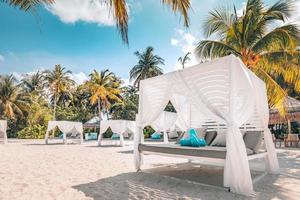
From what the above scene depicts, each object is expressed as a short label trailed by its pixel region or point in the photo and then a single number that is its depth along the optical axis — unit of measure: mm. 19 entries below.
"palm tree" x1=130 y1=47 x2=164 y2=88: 22797
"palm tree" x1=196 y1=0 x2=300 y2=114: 7629
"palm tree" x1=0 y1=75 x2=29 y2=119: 21109
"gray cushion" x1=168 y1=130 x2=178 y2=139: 18000
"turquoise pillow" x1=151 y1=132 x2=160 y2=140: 19034
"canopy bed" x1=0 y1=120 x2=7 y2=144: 14602
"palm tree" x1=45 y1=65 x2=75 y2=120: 25047
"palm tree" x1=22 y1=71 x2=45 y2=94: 28141
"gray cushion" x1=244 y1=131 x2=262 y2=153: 4582
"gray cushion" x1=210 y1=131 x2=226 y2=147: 5258
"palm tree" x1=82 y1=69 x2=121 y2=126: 24297
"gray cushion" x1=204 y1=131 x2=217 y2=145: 5733
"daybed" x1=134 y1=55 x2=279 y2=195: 3574
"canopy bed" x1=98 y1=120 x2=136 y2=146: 13047
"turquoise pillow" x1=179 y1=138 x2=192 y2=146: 4890
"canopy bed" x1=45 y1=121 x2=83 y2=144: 14805
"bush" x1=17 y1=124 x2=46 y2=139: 22016
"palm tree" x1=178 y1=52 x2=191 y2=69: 23302
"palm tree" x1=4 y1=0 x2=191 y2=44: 2689
